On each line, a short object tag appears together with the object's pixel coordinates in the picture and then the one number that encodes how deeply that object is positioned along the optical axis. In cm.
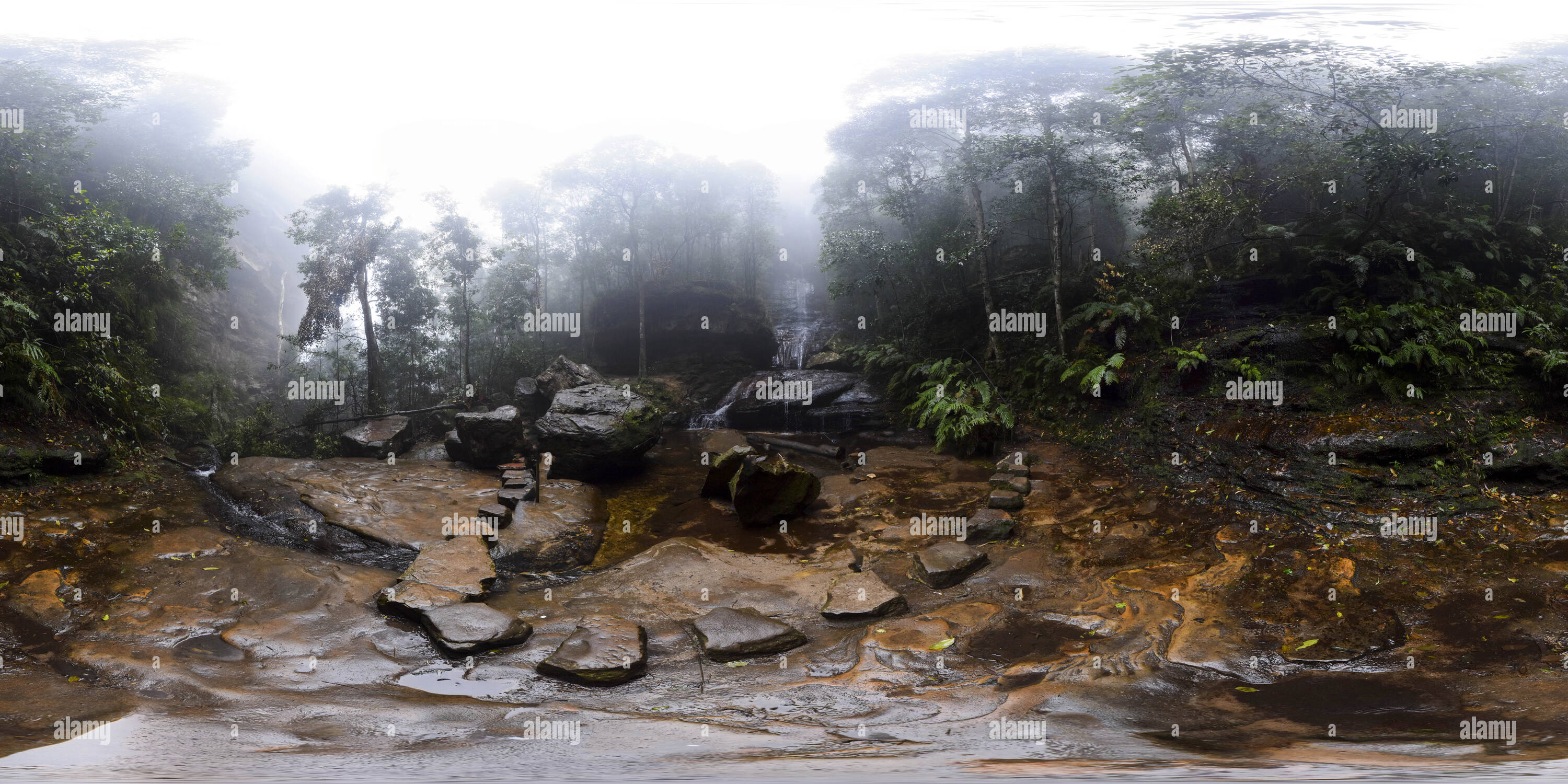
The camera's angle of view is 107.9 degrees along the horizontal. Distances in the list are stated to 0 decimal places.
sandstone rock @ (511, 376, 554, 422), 1481
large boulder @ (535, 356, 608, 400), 1437
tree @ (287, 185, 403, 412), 1466
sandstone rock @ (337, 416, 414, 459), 1217
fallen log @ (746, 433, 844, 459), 1131
